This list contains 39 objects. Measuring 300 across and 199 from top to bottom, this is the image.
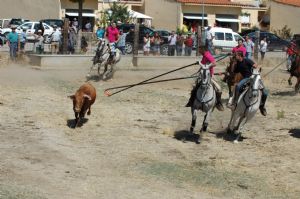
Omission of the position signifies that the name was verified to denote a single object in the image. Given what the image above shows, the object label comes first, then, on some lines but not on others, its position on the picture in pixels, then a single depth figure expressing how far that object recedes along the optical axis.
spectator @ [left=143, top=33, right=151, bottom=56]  32.44
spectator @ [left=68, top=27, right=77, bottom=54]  30.72
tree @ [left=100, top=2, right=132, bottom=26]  58.38
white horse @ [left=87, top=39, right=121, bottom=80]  26.39
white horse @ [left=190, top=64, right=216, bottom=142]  15.31
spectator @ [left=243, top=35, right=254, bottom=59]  32.60
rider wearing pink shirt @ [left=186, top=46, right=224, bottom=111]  15.69
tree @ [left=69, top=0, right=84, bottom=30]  41.84
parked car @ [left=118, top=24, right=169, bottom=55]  33.06
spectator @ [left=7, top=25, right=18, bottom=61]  31.00
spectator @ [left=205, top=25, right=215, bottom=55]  33.53
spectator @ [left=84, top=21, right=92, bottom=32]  56.25
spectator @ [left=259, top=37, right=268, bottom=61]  36.66
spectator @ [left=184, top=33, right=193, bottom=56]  33.62
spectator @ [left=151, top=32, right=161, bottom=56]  32.69
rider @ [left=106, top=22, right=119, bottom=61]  26.33
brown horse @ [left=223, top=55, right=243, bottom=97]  18.23
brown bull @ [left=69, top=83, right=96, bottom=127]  16.71
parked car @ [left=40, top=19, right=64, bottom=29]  46.05
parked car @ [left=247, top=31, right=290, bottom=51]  39.38
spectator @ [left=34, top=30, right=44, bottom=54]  30.49
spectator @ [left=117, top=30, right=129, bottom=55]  32.33
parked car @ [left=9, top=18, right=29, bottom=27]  48.38
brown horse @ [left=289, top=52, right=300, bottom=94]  25.16
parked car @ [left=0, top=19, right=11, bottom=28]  49.06
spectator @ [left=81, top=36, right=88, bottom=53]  31.44
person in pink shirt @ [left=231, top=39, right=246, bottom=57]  19.43
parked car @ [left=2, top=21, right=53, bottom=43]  41.73
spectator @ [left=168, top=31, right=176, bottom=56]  33.17
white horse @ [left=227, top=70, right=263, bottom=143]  15.80
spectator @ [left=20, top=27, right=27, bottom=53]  32.20
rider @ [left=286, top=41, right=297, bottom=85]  25.50
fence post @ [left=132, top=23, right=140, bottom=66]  31.70
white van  41.76
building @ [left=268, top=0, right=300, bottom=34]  67.50
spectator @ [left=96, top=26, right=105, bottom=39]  34.73
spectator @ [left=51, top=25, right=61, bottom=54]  30.53
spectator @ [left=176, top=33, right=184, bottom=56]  33.43
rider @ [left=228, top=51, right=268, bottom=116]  16.50
